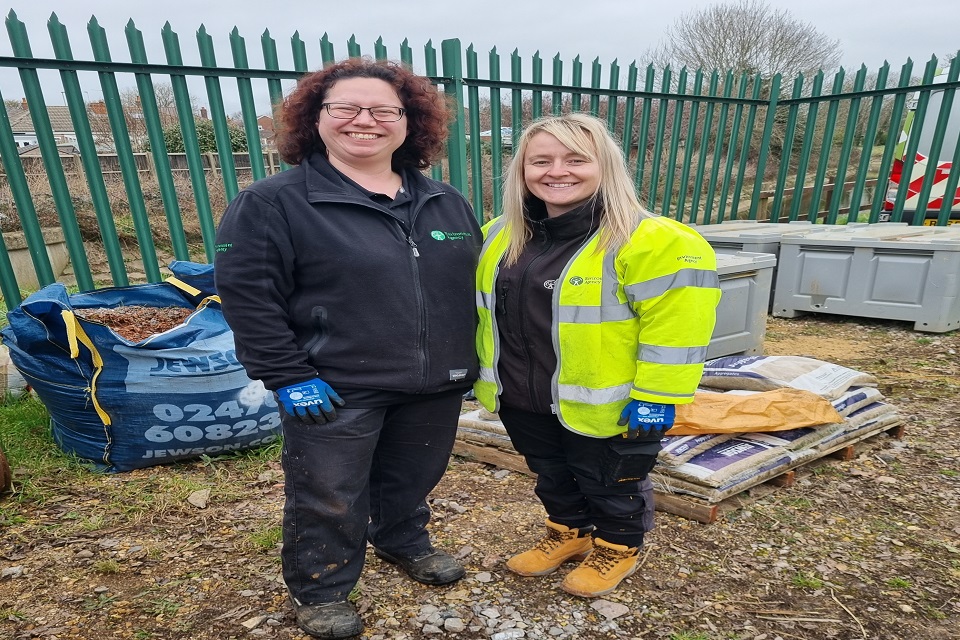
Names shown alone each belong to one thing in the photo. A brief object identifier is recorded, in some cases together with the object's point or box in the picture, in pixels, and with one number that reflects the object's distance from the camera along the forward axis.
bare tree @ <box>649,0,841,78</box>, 19.14
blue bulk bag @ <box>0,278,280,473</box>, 3.17
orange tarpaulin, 3.14
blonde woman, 2.00
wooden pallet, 2.89
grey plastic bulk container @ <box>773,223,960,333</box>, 5.60
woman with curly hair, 1.91
